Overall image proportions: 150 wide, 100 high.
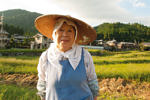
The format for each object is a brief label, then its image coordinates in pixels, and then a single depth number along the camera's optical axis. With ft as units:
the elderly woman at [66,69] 4.58
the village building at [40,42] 86.33
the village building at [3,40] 83.82
